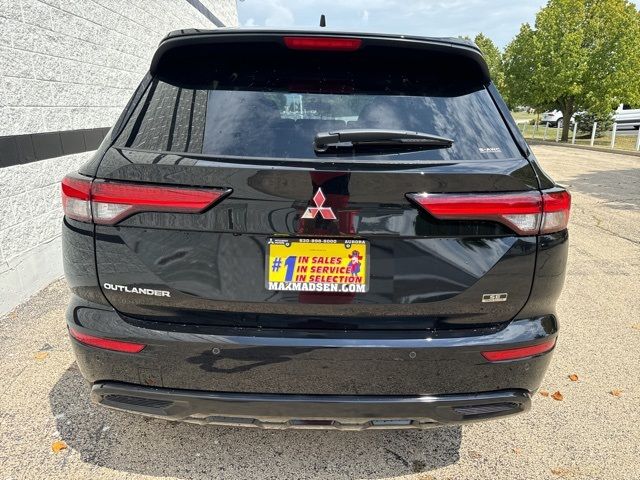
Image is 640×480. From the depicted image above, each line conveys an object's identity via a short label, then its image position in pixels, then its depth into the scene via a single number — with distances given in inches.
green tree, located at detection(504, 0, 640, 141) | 855.7
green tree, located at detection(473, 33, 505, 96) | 1746.3
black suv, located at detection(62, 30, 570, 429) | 64.2
